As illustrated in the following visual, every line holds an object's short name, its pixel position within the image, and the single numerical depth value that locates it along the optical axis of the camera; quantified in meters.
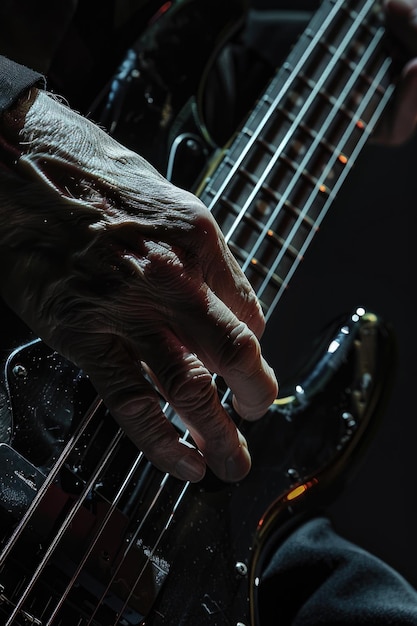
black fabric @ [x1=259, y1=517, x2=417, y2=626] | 0.63
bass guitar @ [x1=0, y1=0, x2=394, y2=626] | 0.56
